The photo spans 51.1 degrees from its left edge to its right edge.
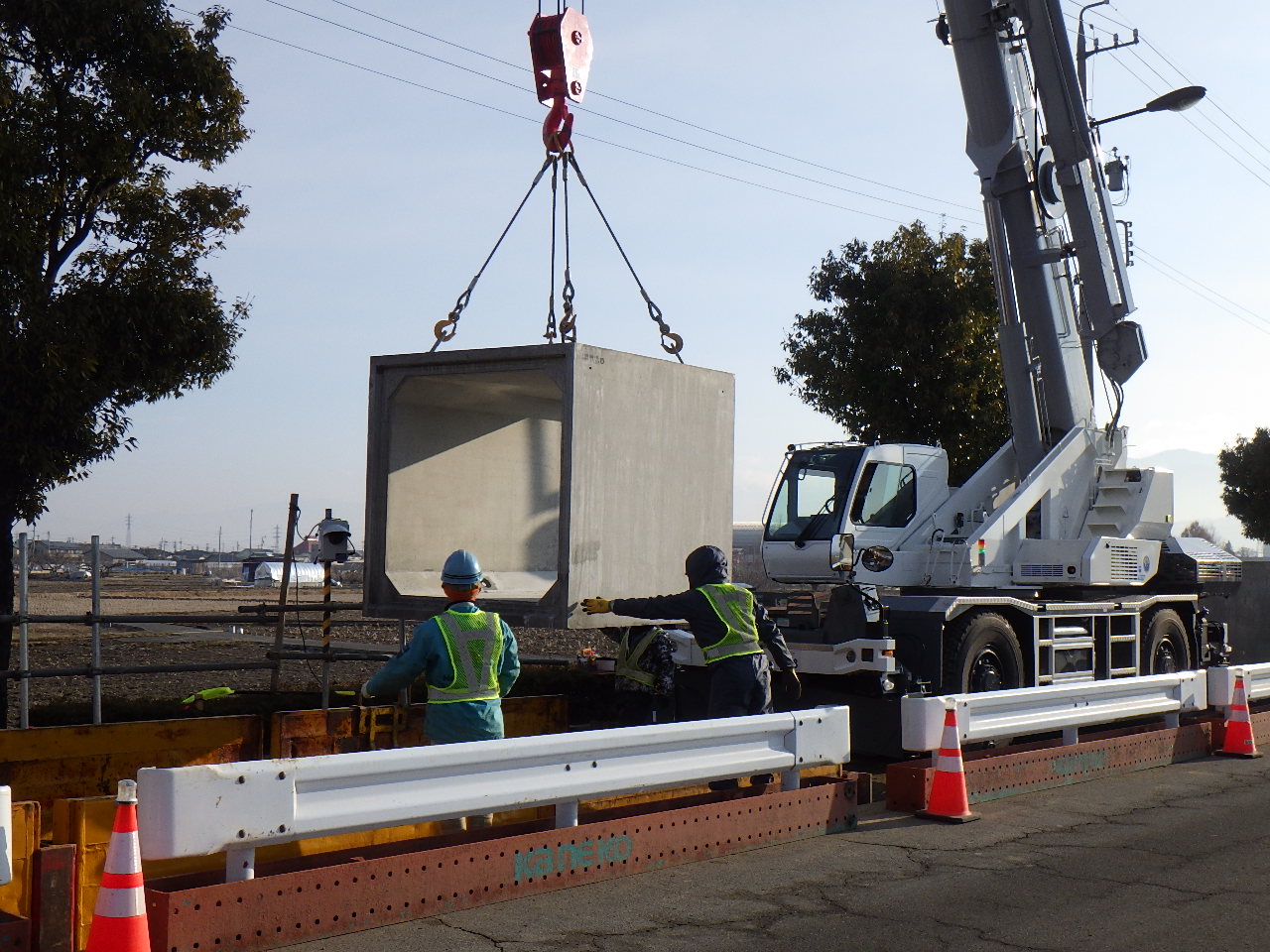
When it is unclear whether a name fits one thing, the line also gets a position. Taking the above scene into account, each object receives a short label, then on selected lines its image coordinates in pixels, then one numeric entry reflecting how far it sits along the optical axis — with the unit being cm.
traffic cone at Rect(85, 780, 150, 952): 459
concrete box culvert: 920
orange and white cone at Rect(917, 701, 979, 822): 840
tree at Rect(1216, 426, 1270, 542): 4147
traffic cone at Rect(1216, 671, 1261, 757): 1162
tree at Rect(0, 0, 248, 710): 939
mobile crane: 1282
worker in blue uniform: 646
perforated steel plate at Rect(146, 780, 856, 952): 511
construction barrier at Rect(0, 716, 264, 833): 790
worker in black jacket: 835
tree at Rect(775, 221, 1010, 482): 2188
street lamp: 1480
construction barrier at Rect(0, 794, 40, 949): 499
